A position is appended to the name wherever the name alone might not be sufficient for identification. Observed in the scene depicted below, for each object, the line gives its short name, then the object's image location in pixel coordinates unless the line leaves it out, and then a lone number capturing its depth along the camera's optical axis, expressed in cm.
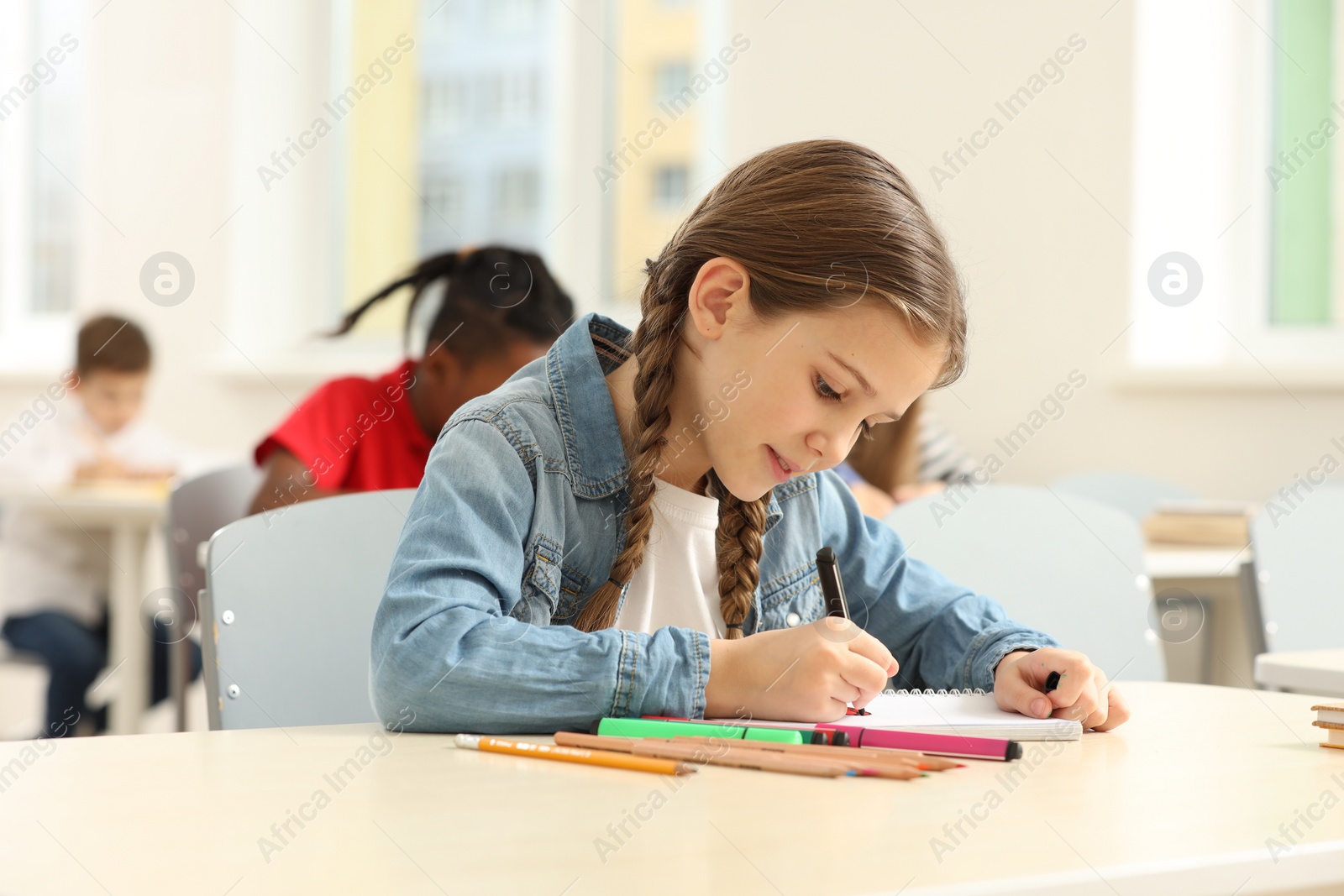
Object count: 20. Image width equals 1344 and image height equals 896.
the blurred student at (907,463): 400
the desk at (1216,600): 280
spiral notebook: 167
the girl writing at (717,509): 166
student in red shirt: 295
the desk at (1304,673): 187
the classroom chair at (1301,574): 261
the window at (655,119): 604
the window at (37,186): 736
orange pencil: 152
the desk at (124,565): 382
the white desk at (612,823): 134
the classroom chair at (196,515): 304
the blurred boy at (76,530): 400
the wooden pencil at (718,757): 152
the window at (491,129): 649
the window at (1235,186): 466
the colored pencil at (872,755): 155
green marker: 159
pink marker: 158
